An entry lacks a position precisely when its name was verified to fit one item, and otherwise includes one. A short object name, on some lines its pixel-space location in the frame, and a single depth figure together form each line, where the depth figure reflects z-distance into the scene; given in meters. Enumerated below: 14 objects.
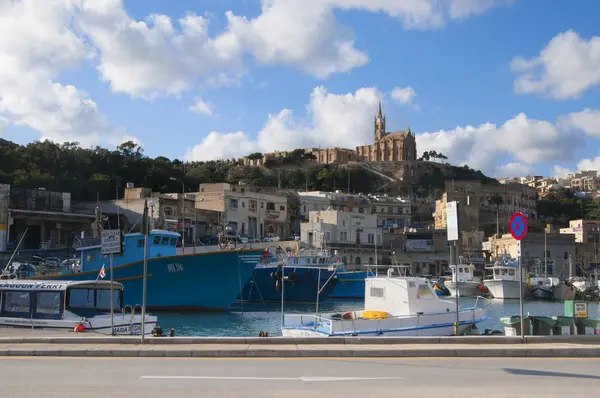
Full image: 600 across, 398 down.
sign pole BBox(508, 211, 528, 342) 13.79
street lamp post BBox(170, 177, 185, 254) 64.99
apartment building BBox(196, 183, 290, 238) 73.19
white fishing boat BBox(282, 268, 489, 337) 20.58
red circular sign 13.79
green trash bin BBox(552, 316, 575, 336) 16.16
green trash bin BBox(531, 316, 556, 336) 16.12
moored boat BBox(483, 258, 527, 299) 61.28
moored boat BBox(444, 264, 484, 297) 64.25
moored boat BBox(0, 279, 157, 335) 20.53
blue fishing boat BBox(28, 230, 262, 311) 35.22
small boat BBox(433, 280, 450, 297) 62.90
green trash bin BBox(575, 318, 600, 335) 16.48
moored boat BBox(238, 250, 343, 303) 49.22
